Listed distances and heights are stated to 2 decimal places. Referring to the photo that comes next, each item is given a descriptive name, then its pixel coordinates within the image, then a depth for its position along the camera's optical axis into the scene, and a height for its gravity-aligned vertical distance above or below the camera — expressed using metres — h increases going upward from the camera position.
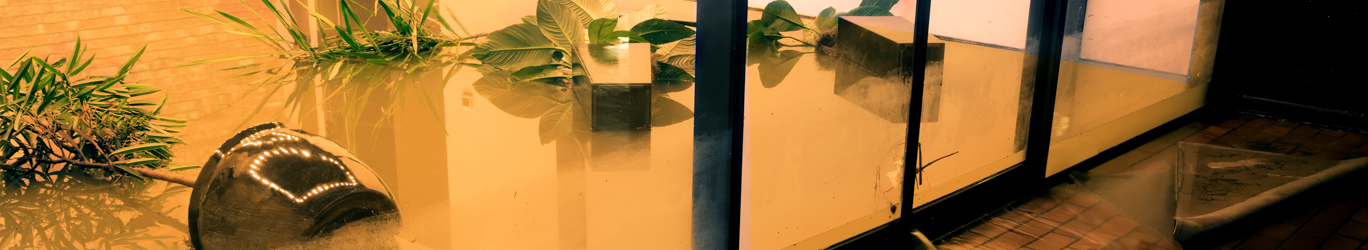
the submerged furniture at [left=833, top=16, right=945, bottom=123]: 2.86 -0.22
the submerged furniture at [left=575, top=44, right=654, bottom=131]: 2.10 -0.23
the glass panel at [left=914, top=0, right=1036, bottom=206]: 3.33 -0.42
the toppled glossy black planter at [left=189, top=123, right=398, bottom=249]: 1.64 -0.47
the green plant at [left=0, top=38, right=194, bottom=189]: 1.58 -0.31
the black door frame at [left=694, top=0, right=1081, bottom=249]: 2.26 -0.39
